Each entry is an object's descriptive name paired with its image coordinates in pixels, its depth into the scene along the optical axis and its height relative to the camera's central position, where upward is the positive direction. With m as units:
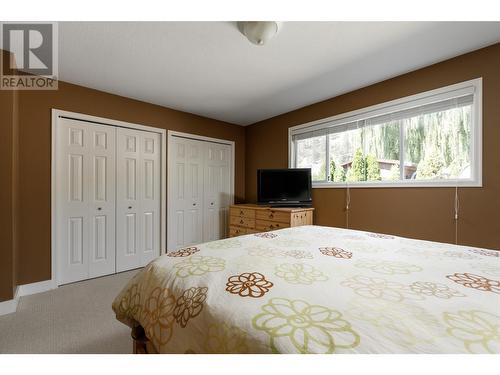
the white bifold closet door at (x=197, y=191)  3.57 -0.05
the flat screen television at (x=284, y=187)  3.27 +0.01
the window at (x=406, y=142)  2.10 +0.51
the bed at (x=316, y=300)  0.54 -0.34
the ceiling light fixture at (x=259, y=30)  1.65 +1.17
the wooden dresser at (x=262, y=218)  3.01 -0.43
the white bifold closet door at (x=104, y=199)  2.67 -0.14
